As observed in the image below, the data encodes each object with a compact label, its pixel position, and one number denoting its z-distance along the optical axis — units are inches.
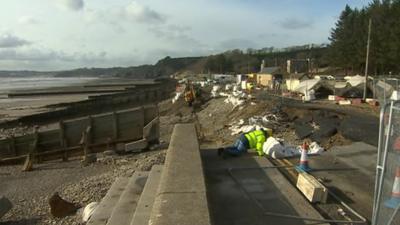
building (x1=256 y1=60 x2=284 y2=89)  3008.4
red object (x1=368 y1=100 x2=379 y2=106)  1217.4
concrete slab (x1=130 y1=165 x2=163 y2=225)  289.7
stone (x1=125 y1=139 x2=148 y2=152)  930.7
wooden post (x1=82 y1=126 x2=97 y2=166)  850.8
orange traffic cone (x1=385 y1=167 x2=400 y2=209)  220.8
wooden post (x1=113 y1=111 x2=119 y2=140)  1036.5
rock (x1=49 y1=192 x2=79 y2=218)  448.1
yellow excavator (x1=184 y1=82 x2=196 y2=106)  1979.6
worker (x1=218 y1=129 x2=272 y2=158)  485.7
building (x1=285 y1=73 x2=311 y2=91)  1913.4
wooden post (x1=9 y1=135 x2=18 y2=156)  1030.4
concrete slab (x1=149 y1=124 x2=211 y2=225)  235.3
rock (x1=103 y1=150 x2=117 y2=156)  966.9
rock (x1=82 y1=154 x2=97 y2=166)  838.5
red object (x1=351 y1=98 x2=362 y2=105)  1284.7
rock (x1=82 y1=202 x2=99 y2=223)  392.3
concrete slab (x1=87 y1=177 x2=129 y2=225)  343.6
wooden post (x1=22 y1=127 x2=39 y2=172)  860.7
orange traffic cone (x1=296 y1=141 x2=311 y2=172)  406.3
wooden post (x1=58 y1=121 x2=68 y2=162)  1025.1
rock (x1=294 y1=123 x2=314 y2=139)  726.8
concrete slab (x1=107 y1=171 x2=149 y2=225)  318.6
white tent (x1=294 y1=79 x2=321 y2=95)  1677.9
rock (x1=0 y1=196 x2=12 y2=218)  458.9
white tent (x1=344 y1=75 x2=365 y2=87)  1710.1
